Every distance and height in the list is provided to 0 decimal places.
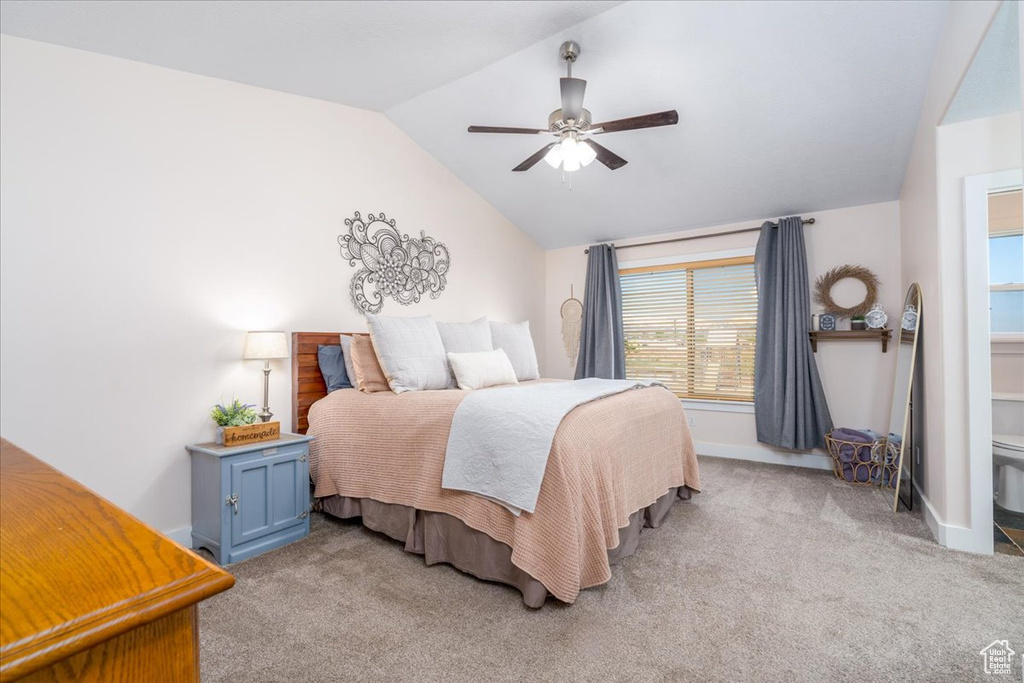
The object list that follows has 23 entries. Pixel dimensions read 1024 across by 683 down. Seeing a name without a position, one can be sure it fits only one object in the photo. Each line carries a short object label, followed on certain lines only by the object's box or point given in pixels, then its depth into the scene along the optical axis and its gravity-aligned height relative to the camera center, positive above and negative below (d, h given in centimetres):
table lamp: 276 +2
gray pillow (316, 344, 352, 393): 319 -12
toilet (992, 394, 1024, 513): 251 -65
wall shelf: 376 +8
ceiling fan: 247 +118
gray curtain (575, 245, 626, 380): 497 +28
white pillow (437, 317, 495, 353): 348 +9
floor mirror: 306 -43
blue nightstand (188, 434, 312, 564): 236 -76
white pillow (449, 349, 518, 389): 318 -15
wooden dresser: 38 -22
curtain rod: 414 +107
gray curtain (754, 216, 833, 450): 401 -7
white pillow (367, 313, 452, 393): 301 -3
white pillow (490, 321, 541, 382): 385 +1
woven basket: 350 -89
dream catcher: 544 +26
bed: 191 -66
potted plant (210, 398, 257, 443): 260 -36
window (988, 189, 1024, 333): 272 +47
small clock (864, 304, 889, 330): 375 +20
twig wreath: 388 +47
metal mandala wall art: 357 +70
